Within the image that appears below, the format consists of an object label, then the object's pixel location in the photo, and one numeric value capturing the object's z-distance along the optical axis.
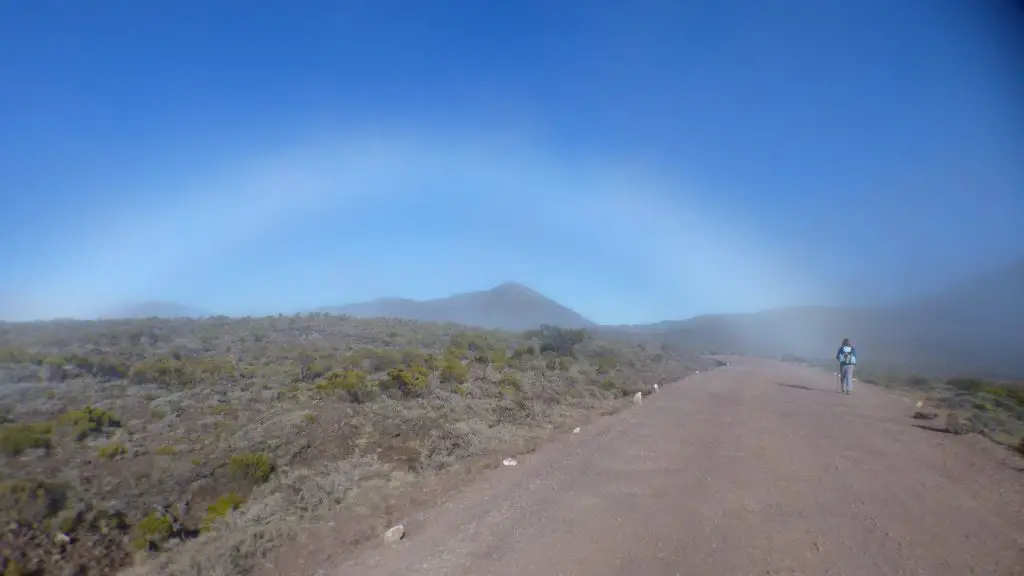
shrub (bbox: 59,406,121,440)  10.71
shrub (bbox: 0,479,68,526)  7.28
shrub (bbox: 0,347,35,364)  16.22
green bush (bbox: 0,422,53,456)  9.29
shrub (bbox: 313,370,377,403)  14.97
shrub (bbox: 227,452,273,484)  9.30
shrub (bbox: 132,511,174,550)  7.23
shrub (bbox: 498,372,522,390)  18.02
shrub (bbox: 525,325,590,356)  29.95
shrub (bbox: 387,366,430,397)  15.80
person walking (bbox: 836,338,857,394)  19.03
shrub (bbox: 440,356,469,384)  17.91
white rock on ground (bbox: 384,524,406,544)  6.52
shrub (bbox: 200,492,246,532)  7.76
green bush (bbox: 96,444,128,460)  9.70
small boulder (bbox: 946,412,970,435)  11.80
